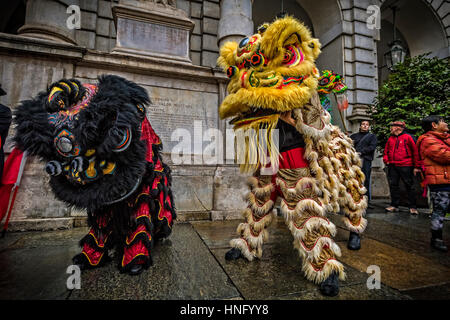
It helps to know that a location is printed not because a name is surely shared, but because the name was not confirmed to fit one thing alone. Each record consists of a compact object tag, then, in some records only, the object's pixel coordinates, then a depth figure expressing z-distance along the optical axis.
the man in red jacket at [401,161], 4.58
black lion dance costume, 1.41
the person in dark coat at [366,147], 4.95
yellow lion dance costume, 1.60
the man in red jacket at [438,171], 2.55
